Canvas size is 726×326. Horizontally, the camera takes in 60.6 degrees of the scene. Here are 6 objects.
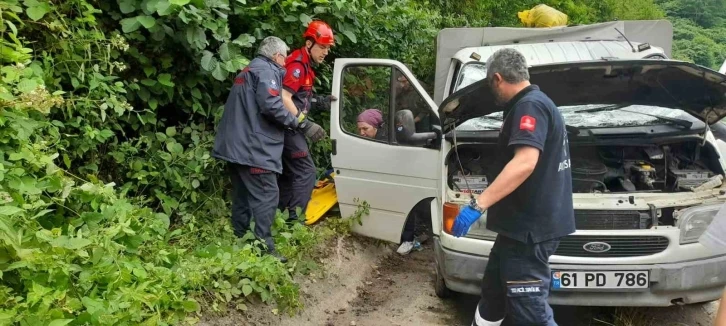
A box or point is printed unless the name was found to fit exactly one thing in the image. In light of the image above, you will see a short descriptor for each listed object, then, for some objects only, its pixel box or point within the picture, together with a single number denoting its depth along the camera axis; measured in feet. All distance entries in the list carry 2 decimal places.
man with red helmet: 16.26
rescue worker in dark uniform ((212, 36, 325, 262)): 14.33
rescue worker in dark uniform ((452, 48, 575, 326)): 10.21
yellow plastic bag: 26.21
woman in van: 16.61
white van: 12.30
